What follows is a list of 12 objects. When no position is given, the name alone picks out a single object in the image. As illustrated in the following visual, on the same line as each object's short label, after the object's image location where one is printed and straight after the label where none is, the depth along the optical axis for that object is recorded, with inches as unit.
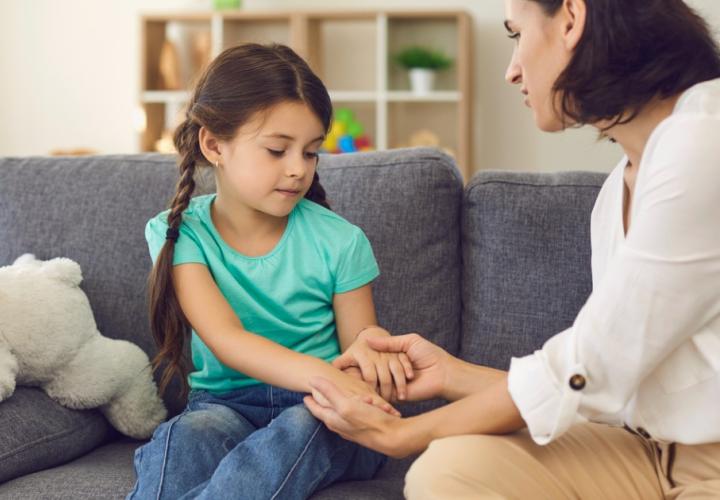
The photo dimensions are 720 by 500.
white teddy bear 67.3
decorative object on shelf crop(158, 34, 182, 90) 193.6
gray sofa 71.7
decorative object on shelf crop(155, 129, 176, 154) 190.8
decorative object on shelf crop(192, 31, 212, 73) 195.5
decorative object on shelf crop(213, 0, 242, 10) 191.9
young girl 61.9
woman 45.3
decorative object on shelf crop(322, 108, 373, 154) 185.3
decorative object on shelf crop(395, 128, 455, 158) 188.7
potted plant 188.4
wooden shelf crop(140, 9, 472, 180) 185.9
